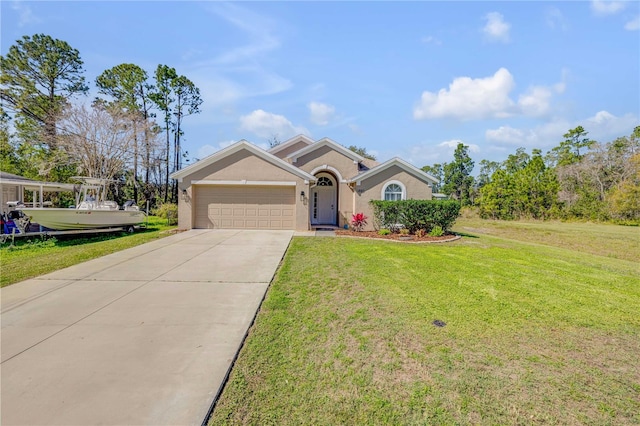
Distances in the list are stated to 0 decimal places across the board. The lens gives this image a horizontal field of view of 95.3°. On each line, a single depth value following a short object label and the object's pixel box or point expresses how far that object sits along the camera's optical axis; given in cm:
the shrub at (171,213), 1869
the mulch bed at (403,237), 1243
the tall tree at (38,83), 2270
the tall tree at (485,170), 4125
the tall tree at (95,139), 2108
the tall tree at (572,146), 3317
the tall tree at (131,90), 2558
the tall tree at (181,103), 2789
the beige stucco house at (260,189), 1511
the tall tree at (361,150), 4648
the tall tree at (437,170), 4318
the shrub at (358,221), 1522
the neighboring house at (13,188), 1447
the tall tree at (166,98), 2684
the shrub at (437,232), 1321
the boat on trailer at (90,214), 1130
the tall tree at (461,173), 3831
